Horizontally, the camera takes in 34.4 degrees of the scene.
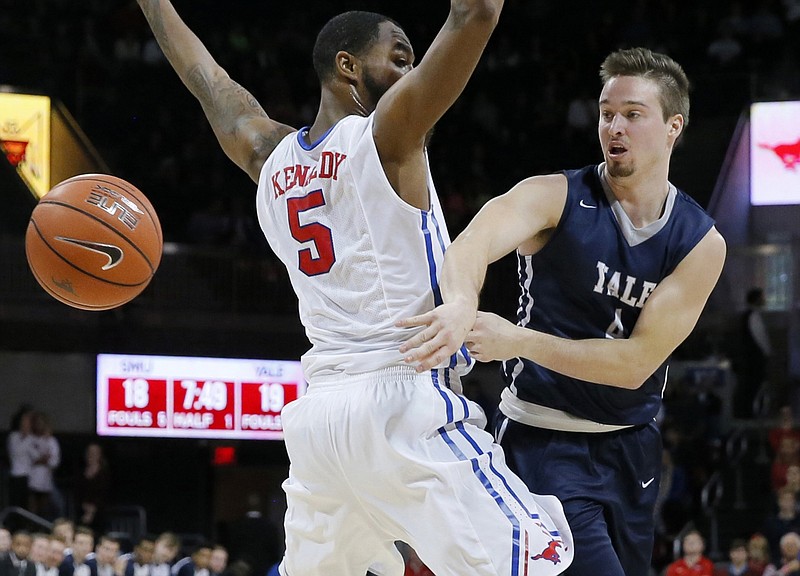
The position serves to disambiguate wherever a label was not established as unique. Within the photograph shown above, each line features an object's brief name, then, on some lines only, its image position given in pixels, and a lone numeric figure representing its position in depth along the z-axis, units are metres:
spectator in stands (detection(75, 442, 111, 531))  15.59
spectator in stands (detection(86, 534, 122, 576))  13.18
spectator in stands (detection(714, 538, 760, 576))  12.25
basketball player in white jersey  3.73
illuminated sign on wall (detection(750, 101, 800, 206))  16.78
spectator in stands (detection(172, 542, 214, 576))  13.51
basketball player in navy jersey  4.11
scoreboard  16.30
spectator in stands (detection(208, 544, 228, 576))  13.67
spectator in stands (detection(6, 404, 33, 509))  15.19
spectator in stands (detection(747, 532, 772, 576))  12.12
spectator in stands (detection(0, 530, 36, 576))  12.74
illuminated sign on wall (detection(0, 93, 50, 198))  16.44
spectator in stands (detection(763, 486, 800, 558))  12.61
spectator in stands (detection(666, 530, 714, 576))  12.27
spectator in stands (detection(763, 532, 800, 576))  11.88
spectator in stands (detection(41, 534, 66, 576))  12.93
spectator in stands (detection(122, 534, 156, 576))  13.30
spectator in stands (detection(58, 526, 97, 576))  12.80
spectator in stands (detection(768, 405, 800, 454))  14.31
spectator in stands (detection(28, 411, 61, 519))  15.27
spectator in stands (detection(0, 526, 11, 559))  12.66
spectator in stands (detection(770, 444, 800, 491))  13.93
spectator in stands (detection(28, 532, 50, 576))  12.95
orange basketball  4.92
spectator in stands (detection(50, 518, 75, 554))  13.27
